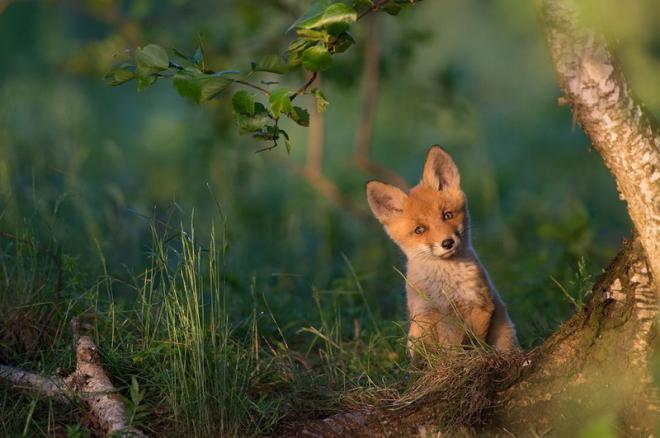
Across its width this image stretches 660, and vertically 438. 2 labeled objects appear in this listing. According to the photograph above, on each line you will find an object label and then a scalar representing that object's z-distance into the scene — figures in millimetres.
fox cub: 9094
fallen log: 7328
